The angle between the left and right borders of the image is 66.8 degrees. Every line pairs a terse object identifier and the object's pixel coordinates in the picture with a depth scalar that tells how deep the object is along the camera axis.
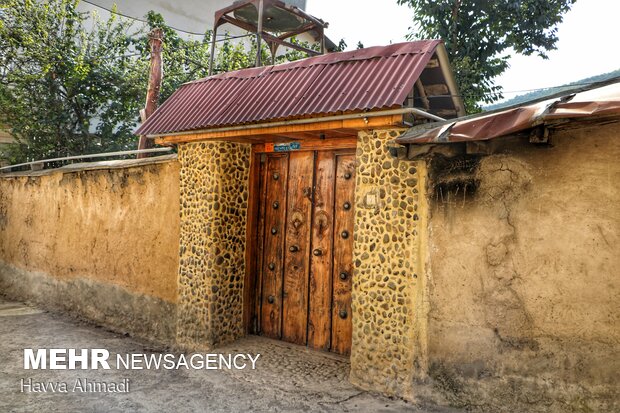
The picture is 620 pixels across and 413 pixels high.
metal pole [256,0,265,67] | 7.87
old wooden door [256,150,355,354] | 5.68
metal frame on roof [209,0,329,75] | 8.24
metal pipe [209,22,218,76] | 8.38
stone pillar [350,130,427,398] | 4.57
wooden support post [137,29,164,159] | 9.41
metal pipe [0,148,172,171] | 6.85
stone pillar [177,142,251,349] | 6.10
